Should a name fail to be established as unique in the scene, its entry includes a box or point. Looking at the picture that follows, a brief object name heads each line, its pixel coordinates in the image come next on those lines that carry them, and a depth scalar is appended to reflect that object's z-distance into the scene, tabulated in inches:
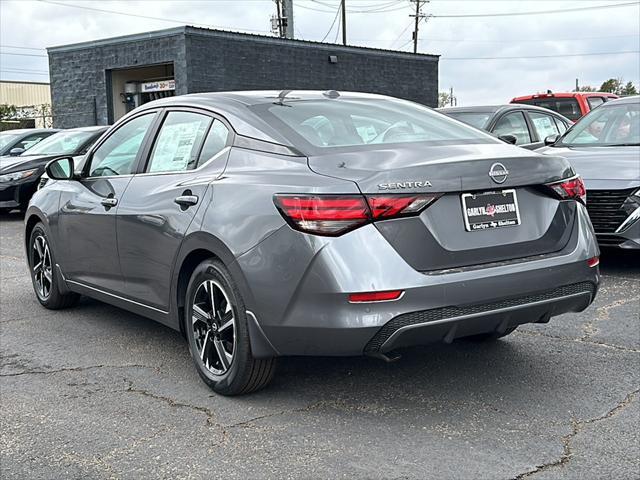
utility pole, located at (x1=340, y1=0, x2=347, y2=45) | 1781.5
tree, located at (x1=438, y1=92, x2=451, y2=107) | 2828.0
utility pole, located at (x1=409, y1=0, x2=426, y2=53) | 2398.7
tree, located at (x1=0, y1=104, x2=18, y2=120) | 1840.1
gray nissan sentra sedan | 145.3
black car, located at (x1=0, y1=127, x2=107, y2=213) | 519.8
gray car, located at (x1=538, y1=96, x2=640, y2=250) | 282.8
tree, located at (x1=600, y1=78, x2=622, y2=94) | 2092.3
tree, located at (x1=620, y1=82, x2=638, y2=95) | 2055.2
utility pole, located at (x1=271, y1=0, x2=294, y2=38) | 1121.4
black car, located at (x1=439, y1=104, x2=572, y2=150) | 414.9
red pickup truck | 618.2
